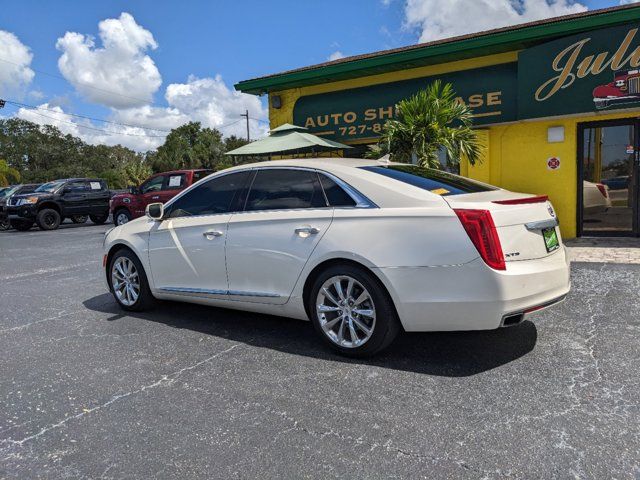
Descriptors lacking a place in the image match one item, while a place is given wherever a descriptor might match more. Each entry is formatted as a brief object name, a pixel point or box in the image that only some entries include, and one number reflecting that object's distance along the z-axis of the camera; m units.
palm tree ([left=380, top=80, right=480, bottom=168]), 9.20
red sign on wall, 10.03
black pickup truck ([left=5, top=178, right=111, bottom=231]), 17.70
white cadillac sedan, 3.35
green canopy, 10.40
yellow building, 8.78
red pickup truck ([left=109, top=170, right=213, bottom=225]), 14.59
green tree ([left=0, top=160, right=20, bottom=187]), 44.28
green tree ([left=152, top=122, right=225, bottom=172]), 56.19
